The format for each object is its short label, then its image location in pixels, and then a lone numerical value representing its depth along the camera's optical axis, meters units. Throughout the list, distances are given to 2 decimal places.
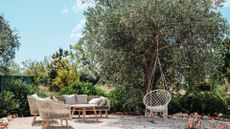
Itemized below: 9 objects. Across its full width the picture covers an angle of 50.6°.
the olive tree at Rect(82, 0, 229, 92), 7.69
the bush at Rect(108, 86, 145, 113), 8.93
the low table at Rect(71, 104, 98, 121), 7.51
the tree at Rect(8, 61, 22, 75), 18.43
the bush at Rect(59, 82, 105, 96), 9.21
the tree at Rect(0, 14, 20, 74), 8.43
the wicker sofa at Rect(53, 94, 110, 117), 8.22
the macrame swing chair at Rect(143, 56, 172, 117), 8.02
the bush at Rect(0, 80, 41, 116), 8.36
